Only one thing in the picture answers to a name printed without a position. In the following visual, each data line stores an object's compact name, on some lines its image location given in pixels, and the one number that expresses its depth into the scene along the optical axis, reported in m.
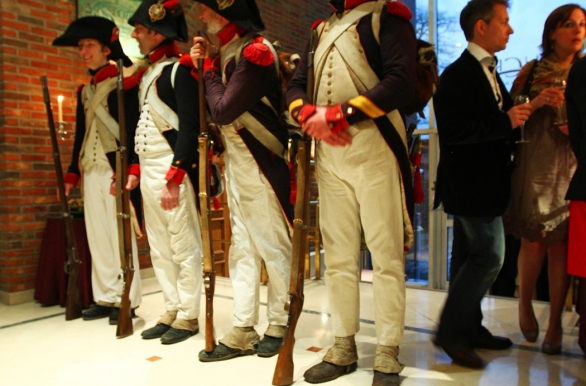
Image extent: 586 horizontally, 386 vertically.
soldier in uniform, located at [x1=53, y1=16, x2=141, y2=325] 3.49
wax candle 4.02
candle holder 4.06
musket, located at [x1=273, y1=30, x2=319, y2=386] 2.29
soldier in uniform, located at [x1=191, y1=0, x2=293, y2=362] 2.64
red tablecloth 3.88
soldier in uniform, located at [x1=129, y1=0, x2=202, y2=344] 2.97
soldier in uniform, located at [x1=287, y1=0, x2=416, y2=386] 2.14
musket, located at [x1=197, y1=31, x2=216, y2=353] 2.66
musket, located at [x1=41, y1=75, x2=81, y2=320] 3.60
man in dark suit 2.45
